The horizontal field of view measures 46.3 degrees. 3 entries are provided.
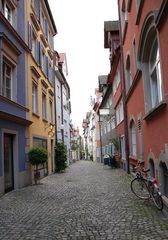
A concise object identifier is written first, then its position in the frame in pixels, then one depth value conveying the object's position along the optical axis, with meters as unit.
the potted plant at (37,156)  8.85
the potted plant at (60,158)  14.46
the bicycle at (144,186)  4.88
